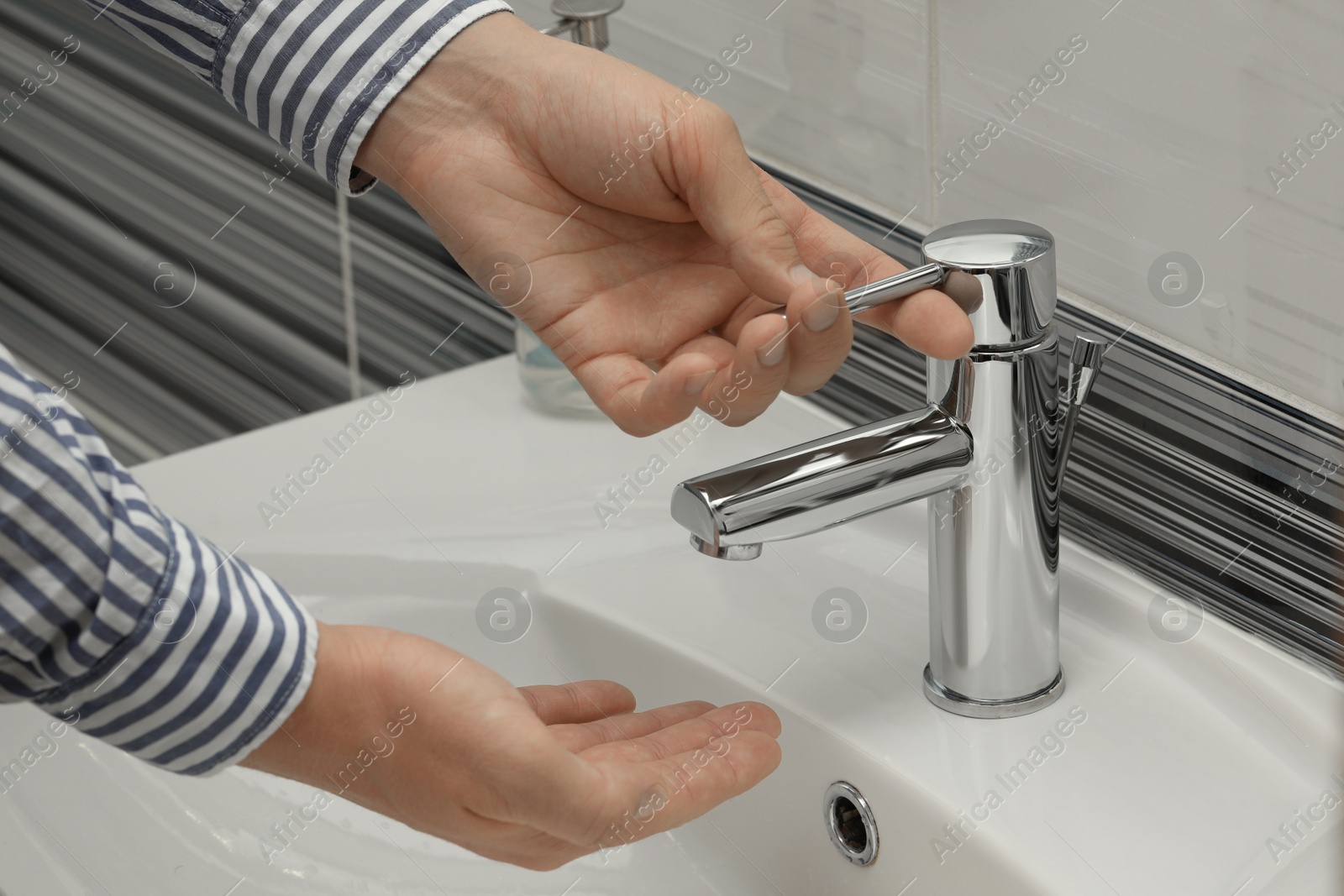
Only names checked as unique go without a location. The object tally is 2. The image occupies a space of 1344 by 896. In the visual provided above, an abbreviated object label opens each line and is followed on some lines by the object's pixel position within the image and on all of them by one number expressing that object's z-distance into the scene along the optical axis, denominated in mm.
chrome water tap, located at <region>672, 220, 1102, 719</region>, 1207
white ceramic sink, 1232
